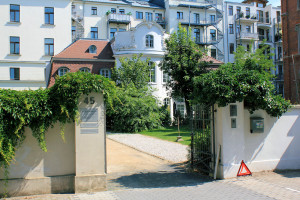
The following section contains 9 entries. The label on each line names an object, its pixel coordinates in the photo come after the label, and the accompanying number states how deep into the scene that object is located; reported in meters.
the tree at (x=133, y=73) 30.69
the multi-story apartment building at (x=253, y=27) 53.25
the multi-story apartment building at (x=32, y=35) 36.91
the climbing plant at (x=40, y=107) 7.44
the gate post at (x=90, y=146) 8.10
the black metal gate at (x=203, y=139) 9.62
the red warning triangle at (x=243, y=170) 9.26
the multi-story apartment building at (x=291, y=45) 30.83
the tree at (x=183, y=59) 28.02
